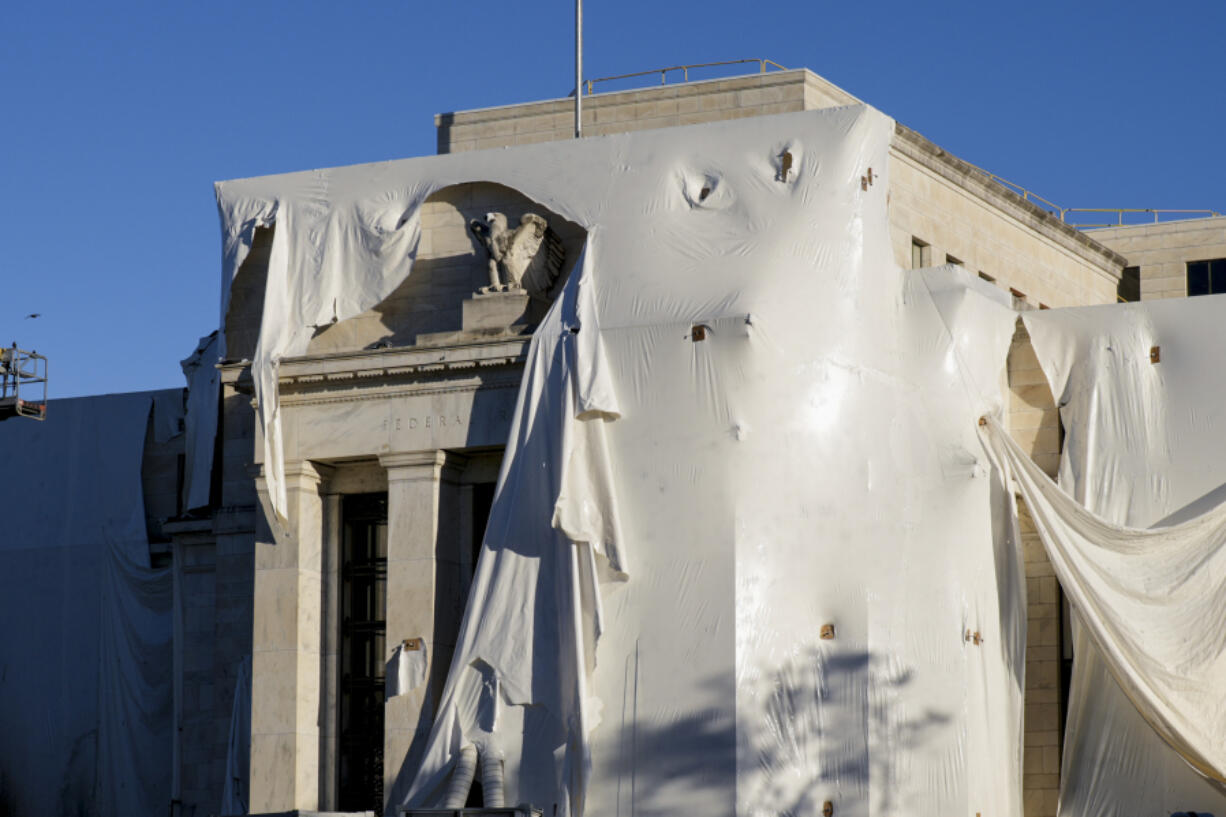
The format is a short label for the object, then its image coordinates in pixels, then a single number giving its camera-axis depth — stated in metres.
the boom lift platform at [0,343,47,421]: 57.66
